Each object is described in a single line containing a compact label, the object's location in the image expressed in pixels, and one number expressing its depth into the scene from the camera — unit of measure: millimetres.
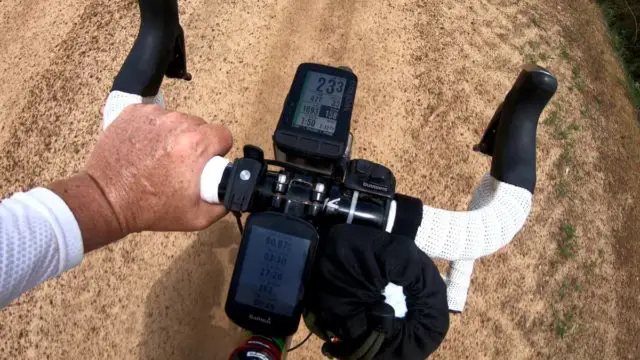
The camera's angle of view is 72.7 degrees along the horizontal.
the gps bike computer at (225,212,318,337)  272
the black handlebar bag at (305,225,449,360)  251
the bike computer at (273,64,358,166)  371
